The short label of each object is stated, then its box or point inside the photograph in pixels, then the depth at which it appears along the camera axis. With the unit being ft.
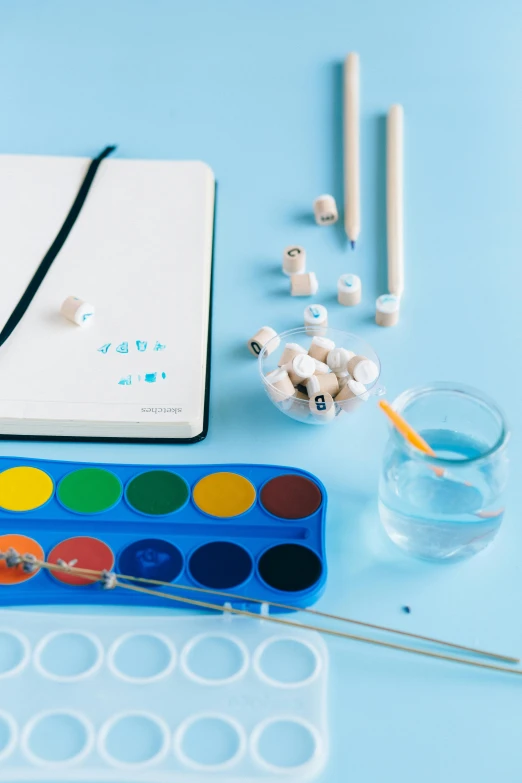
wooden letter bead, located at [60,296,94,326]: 2.87
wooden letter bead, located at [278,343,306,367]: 2.73
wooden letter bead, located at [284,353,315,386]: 2.64
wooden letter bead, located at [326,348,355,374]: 2.72
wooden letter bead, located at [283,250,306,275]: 3.10
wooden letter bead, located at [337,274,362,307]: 3.00
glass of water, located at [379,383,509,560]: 2.24
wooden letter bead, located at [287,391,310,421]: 2.64
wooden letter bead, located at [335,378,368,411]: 2.62
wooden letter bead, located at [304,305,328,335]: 2.93
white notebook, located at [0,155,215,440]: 2.66
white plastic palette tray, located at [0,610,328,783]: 1.94
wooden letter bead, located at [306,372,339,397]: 2.64
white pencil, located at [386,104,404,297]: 3.12
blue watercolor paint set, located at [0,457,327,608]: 2.26
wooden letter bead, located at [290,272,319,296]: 3.05
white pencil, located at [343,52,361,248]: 3.32
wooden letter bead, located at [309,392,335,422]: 2.61
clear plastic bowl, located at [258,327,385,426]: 2.65
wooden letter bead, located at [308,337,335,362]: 2.74
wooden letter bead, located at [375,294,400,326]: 2.94
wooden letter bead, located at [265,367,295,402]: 2.62
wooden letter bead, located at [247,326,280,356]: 2.86
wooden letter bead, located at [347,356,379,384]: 2.65
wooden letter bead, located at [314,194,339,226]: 3.31
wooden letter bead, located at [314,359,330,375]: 2.69
